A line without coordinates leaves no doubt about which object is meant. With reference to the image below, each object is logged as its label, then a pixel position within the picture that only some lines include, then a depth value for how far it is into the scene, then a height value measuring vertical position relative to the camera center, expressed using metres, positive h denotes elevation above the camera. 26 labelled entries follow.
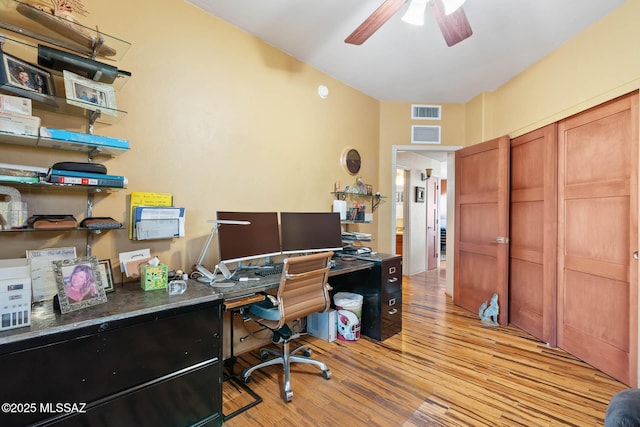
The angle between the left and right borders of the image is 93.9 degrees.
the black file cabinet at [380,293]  2.83 -0.83
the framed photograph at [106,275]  1.64 -0.36
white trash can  2.79 -1.02
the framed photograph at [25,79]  1.38 +0.64
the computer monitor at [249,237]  2.05 -0.21
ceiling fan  1.71 +1.15
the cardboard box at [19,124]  1.37 +0.41
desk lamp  1.93 -0.41
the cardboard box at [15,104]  1.37 +0.50
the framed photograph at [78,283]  1.31 -0.33
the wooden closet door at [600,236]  2.12 -0.23
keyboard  2.23 -0.48
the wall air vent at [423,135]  4.03 +0.99
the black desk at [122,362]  1.11 -0.66
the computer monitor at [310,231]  2.58 -0.21
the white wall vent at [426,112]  4.04 +1.30
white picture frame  1.57 +0.64
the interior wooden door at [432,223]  6.36 -0.33
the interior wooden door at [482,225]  3.23 -0.20
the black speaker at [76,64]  1.54 +0.79
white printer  1.12 -0.34
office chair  1.93 -0.65
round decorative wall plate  3.49 +0.58
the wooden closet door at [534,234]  2.75 -0.26
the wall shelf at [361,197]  3.40 +0.15
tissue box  1.70 -0.38
